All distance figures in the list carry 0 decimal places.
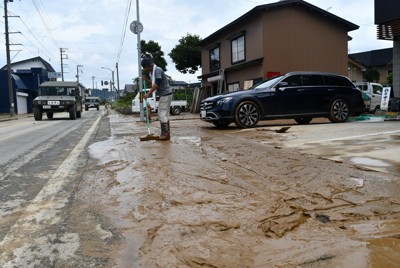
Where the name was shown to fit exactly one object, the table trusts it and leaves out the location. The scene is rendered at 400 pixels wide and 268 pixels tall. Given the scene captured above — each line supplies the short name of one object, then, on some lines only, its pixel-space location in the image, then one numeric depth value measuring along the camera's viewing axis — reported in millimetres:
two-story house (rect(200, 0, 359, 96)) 18156
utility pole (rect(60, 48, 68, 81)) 64588
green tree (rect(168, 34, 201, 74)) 44719
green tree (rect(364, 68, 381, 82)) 42562
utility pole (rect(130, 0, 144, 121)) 16016
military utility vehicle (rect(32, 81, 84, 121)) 20266
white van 20000
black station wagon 9719
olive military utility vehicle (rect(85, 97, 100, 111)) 52822
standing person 7770
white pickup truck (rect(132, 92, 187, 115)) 22375
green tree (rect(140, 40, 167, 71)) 47906
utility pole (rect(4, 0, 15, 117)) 31688
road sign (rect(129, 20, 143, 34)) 16016
